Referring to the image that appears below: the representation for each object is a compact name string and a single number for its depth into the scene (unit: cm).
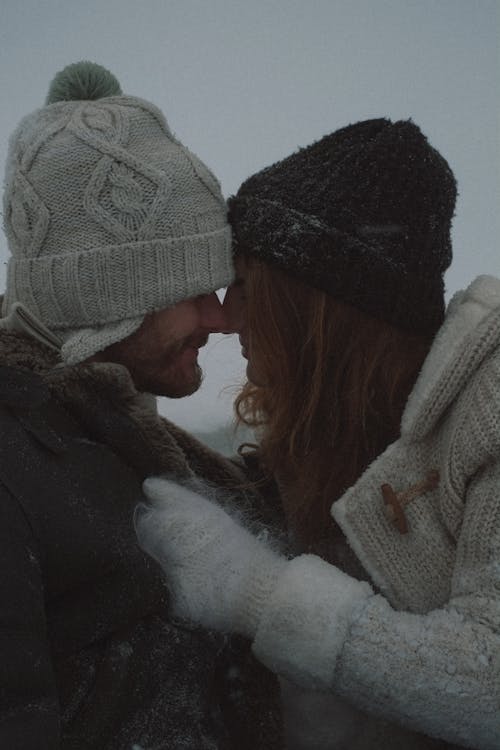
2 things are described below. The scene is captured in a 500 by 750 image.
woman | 108
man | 105
